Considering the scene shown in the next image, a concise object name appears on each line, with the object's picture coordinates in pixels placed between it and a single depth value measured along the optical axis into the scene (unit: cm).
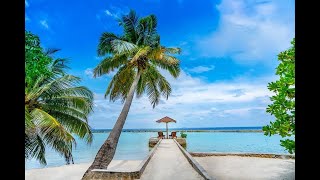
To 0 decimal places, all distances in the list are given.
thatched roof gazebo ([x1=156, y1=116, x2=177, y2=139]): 1395
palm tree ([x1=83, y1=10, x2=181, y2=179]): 681
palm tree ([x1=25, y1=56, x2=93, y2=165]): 535
